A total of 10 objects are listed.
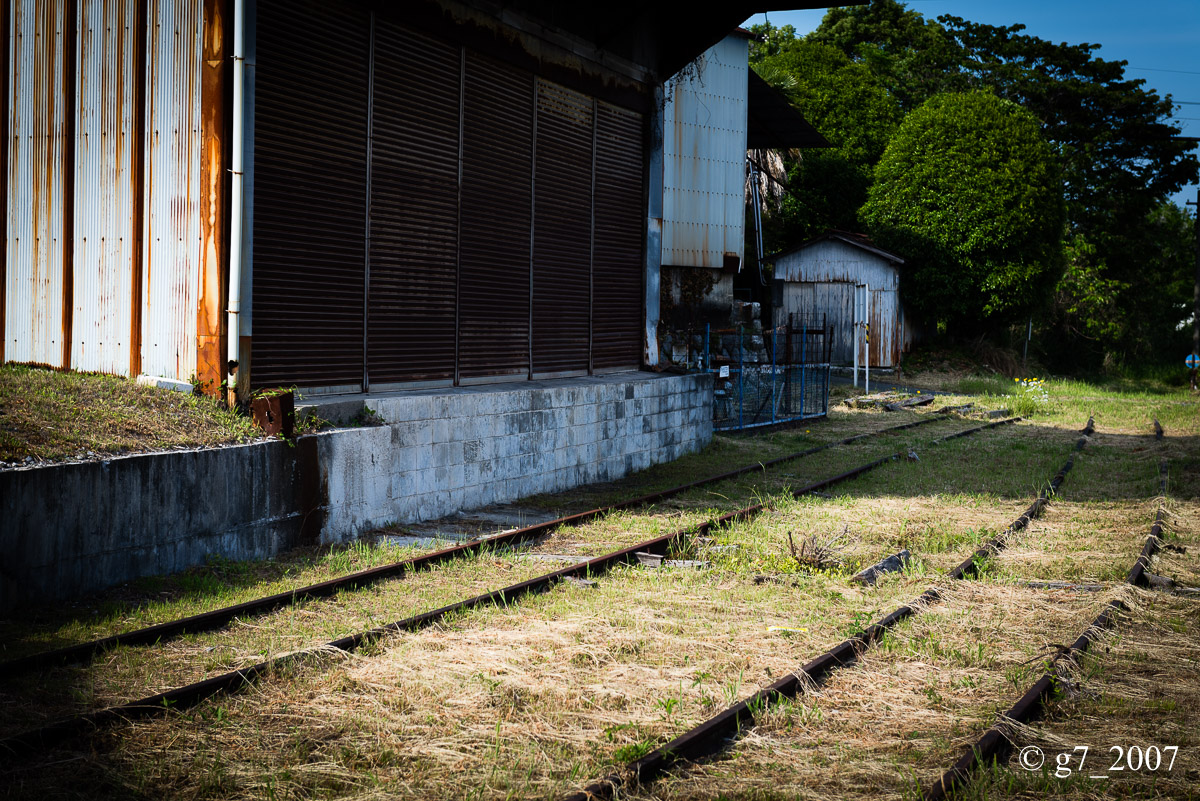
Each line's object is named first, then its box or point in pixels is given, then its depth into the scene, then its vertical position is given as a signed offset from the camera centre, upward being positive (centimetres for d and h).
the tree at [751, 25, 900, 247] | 3653 +884
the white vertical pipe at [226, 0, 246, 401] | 797 +128
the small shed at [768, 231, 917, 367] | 3050 +245
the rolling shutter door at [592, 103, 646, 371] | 1388 +172
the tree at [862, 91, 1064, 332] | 3136 +495
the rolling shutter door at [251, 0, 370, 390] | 850 +147
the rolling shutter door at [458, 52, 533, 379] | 1114 +160
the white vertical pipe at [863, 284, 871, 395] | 3086 +165
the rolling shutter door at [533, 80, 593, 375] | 1250 +166
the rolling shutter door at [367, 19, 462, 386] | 982 +155
